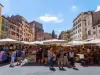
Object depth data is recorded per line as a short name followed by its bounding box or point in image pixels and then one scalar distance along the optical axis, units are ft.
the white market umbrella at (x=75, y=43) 32.18
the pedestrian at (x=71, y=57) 23.93
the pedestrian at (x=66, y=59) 24.10
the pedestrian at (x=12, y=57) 23.71
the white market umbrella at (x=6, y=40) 29.17
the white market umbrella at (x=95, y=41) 27.66
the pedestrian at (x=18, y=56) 25.57
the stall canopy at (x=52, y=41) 26.84
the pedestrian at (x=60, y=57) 22.52
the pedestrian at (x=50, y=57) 22.06
